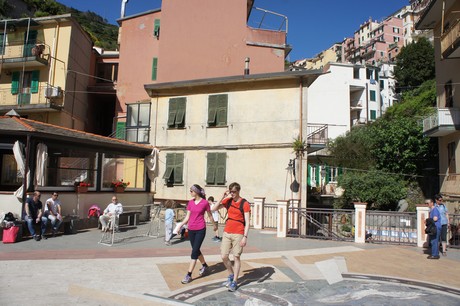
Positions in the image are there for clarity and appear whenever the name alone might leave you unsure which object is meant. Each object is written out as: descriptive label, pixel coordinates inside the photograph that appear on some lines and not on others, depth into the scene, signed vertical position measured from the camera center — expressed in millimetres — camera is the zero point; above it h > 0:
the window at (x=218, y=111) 18312 +3652
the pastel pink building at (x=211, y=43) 25203 +9917
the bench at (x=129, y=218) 14453 -1587
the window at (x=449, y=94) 21234 +5832
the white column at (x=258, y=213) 15172 -1242
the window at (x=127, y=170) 16750 +421
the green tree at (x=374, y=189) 24625 -31
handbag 10375 -1759
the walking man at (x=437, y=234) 9406 -1150
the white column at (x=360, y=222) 11805 -1133
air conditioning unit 24453 +5702
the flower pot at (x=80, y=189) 13680 -461
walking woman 6707 -755
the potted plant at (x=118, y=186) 15852 -335
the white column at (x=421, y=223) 11180 -1022
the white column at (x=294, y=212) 13053 -1047
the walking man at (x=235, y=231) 6242 -852
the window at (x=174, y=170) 18672 +553
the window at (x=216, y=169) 17859 +673
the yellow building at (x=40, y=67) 24938 +7744
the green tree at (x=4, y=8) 40375 +19064
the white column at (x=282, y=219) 12719 -1210
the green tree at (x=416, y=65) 50281 +17846
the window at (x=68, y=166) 13383 +413
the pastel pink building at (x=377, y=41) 86375 +38178
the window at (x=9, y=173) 16281 +50
